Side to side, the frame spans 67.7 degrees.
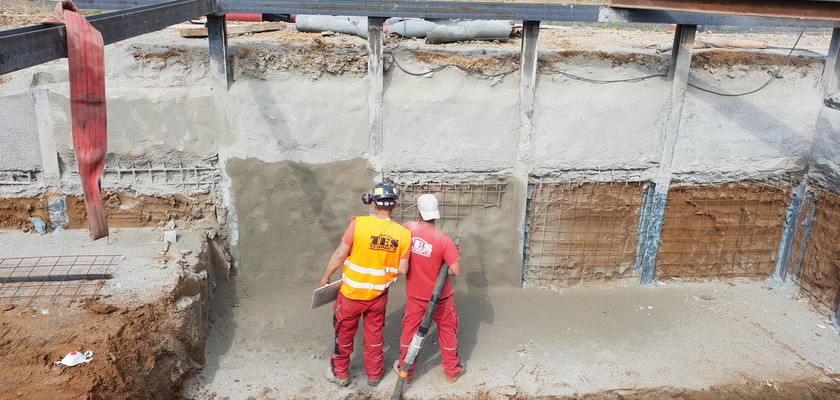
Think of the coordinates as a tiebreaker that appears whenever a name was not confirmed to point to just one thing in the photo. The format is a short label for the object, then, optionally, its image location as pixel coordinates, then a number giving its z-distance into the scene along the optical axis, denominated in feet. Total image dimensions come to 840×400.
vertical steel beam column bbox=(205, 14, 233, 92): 19.01
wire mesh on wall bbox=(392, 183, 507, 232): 21.42
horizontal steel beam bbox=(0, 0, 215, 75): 9.98
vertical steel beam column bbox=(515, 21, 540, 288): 20.01
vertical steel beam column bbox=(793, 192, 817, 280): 22.49
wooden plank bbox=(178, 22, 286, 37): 22.81
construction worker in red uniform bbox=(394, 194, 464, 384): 16.90
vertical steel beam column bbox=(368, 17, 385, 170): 19.51
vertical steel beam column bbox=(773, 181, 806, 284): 22.94
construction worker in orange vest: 16.42
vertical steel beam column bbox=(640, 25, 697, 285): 20.80
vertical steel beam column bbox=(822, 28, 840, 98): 21.43
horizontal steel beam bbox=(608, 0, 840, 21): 18.15
